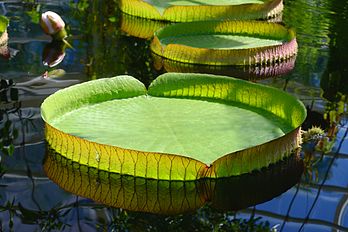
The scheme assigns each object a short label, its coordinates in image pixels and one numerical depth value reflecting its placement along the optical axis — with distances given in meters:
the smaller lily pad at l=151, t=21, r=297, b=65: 3.74
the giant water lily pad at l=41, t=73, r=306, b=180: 2.23
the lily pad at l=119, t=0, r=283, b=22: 4.74
